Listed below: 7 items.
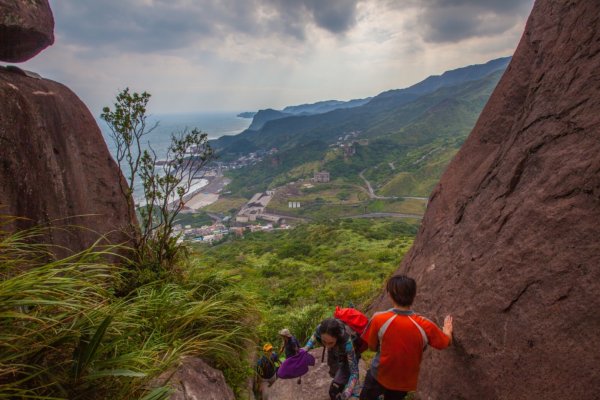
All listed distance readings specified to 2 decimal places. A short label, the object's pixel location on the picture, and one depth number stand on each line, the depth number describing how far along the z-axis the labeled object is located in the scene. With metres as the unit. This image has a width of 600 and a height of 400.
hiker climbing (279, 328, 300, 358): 5.08
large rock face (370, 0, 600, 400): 2.81
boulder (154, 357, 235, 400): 3.80
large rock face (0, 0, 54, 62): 5.51
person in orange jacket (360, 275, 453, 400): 3.09
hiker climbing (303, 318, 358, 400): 3.78
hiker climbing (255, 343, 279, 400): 5.68
